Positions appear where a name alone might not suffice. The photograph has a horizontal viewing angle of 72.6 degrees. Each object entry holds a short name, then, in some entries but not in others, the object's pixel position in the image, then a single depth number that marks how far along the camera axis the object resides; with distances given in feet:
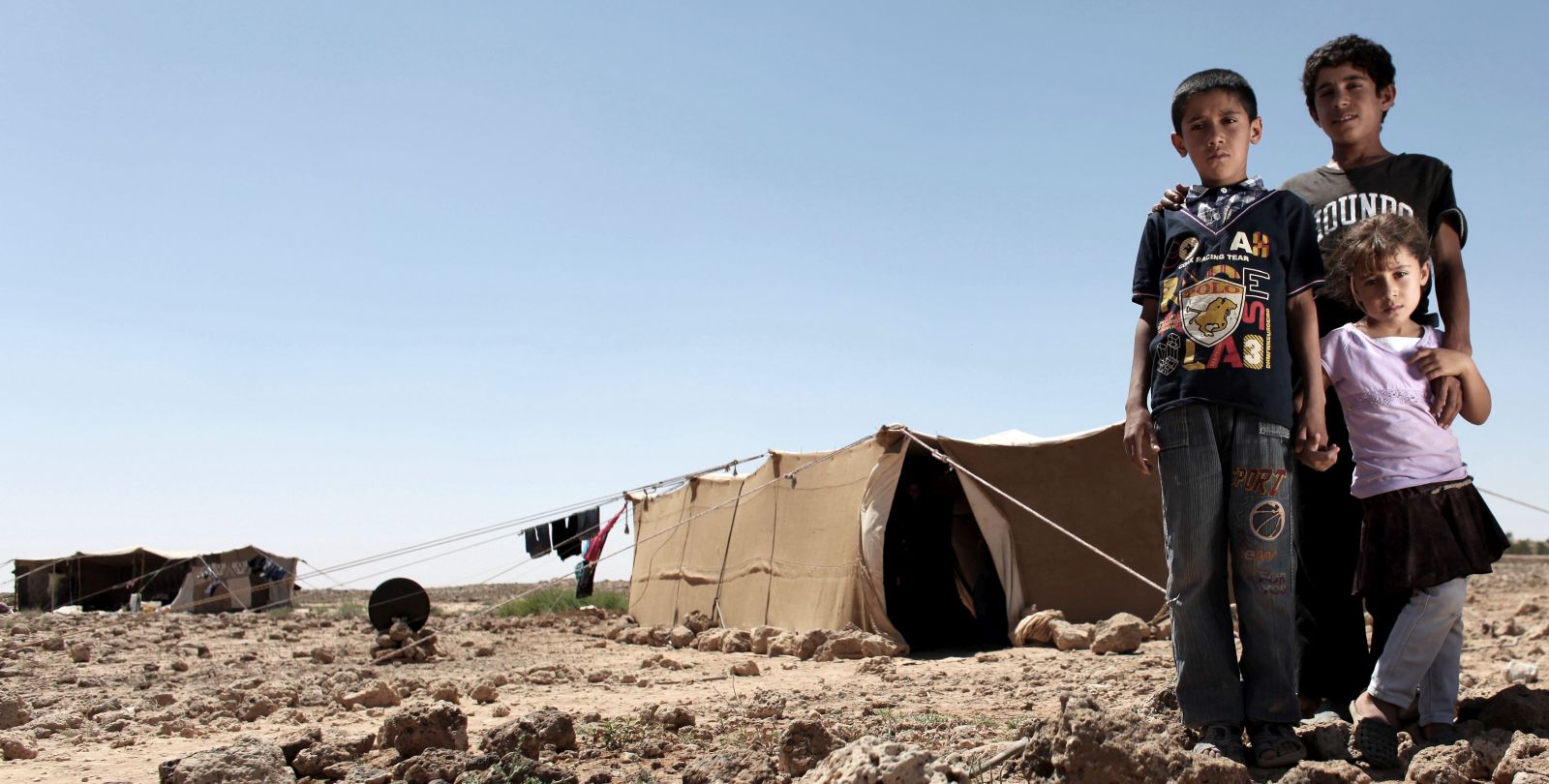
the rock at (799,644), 24.16
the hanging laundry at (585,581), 44.03
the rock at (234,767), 9.32
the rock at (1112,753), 6.73
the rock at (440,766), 9.13
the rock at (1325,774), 6.72
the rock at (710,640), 28.63
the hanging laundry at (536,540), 43.57
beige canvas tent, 25.90
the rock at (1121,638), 20.97
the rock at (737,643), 27.20
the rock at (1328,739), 7.93
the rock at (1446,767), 6.91
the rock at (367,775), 9.36
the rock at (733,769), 8.04
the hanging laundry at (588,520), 43.96
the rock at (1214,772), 6.68
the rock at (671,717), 11.74
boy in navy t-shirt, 8.00
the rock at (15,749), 12.51
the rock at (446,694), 16.51
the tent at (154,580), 64.18
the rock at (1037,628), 23.59
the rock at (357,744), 10.73
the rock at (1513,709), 8.25
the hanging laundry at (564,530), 43.96
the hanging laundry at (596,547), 43.36
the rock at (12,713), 14.61
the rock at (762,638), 26.30
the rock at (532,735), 9.64
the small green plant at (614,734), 10.69
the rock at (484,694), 16.66
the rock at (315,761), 9.96
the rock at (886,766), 6.17
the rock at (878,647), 23.81
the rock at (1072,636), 22.11
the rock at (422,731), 10.28
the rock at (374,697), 15.99
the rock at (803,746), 8.19
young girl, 8.07
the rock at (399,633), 26.07
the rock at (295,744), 10.16
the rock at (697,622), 32.30
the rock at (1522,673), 14.85
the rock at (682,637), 30.76
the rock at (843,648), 23.66
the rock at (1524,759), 6.78
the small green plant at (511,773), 8.57
